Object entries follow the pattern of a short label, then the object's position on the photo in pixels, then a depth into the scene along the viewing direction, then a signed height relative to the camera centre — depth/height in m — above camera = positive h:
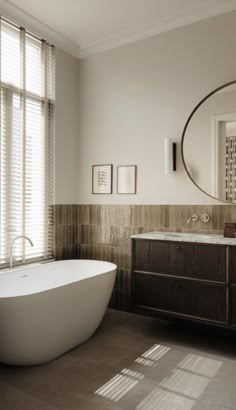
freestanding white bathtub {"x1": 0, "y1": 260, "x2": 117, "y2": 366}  2.24 -0.76
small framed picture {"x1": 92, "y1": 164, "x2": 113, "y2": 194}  3.71 +0.34
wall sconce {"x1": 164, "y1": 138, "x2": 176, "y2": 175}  3.21 +0.53
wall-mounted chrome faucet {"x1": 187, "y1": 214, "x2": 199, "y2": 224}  3.14 -0.08
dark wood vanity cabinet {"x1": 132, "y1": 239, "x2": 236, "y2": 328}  2.58 -0.59
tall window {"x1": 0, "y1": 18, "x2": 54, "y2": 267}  3.10 +0.67
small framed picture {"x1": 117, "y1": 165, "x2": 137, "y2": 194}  3.53 +0.33
